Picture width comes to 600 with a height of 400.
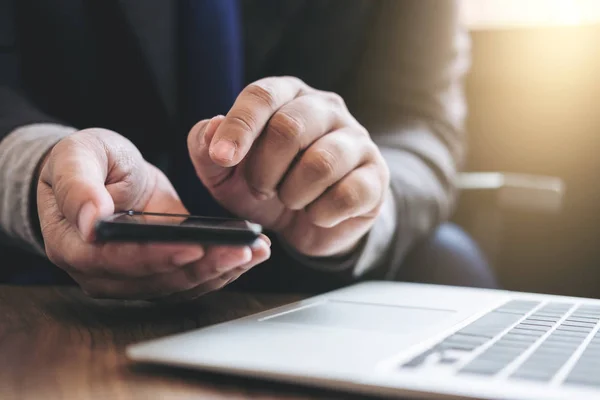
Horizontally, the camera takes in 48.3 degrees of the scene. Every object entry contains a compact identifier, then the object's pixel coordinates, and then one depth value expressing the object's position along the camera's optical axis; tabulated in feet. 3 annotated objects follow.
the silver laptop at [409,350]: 0.79
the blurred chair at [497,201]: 3.12
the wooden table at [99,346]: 0.84
